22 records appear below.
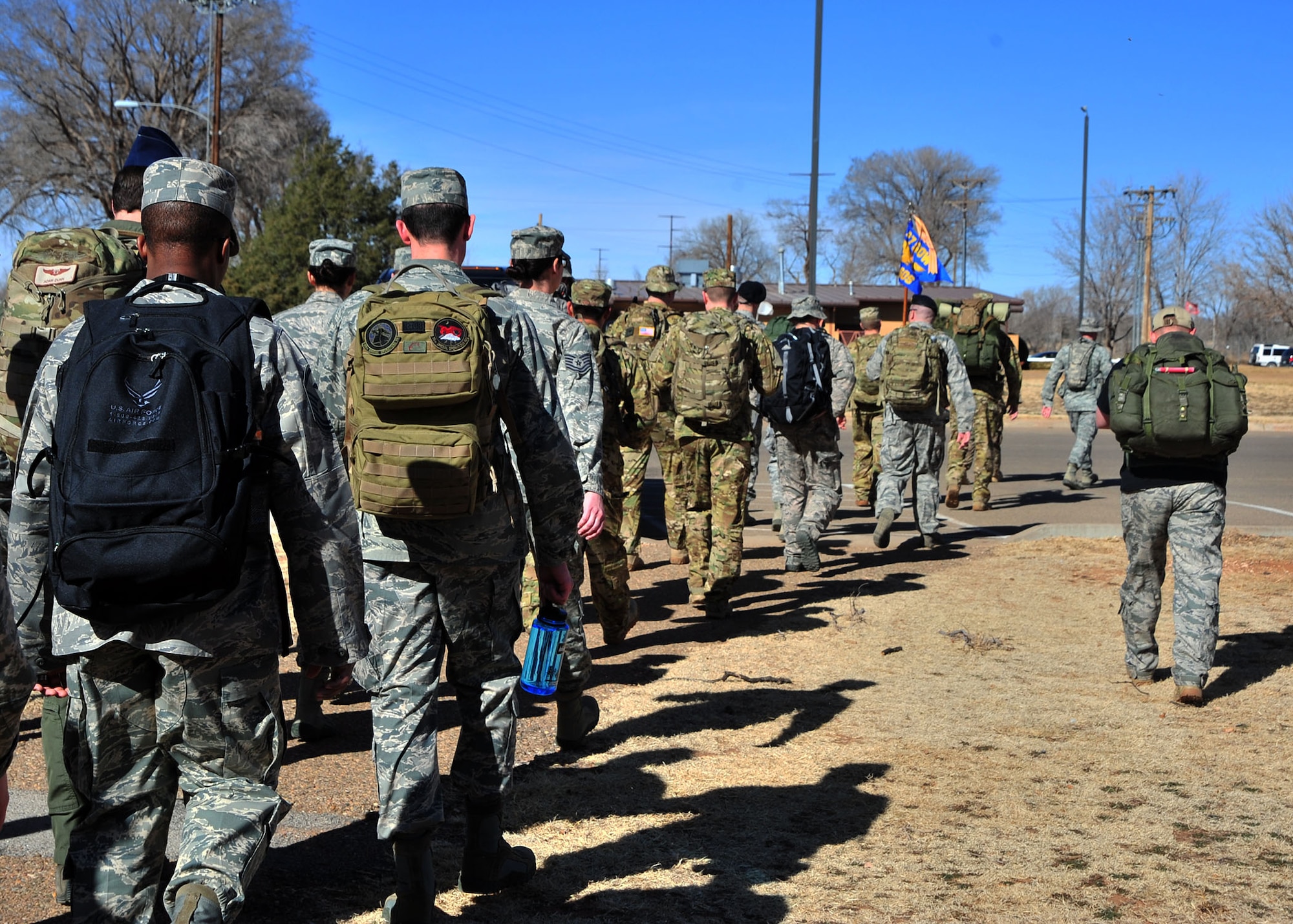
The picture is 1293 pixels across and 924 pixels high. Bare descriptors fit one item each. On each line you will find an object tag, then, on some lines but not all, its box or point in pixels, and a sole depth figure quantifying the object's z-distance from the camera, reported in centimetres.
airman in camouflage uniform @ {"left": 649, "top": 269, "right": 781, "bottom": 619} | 820
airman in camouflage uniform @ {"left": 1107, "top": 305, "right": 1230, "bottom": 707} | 638
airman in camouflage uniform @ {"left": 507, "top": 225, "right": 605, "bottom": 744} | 537
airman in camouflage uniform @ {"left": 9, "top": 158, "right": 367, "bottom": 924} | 280
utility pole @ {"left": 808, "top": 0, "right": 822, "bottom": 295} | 2338
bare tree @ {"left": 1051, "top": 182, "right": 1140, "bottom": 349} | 8025
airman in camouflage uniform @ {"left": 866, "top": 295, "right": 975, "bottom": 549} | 1095
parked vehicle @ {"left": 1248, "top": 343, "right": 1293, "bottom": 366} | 7519
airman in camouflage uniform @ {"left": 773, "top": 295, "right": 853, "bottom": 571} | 1012
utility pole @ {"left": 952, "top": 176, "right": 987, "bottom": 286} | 8206
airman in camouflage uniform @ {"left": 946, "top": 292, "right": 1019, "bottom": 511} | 1408
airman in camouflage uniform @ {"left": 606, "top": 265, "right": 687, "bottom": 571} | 873
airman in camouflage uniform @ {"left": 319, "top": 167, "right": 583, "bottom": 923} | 363
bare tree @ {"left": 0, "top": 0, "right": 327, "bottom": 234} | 4575
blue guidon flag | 2844
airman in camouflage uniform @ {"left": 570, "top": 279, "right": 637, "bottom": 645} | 716
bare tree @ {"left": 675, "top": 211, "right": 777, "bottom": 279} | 9131
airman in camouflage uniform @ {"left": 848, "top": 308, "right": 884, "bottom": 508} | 1375
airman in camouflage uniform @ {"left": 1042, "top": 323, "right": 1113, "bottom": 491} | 1598
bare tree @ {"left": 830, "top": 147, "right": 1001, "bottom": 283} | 9406
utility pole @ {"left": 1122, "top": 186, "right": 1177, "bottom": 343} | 6069
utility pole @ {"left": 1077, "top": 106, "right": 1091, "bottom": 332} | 5434
